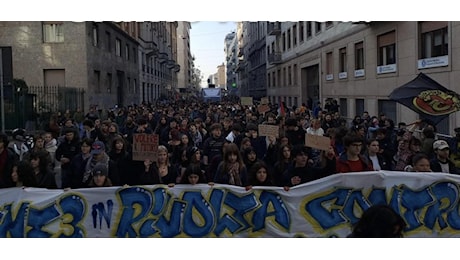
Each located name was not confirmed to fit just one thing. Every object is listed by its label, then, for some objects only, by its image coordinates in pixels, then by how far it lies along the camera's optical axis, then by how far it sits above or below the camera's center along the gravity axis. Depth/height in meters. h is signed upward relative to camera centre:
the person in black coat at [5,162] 6.78 -0.63
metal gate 19.50 +0.62
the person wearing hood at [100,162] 6.99 -0.65
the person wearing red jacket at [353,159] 6.78 -0.62
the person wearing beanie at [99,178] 6.57 -0.78
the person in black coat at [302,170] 6.78 -0.76
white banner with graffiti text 6.25 -1.14
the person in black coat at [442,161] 7.04 -0.69
